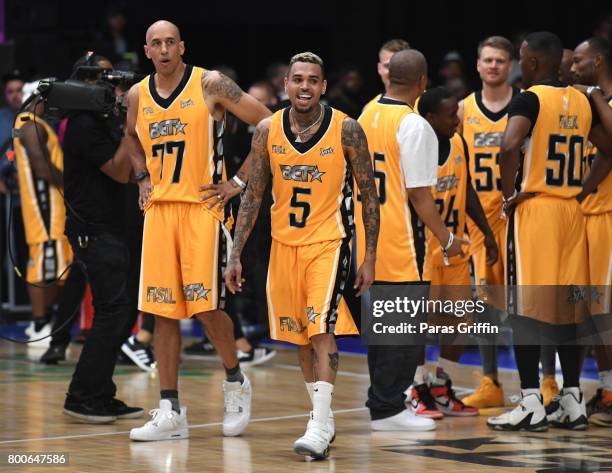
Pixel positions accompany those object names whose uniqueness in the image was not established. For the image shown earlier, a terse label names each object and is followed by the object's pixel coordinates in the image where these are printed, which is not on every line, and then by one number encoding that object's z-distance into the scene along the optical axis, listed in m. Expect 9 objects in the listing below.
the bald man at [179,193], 13.62
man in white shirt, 14.20
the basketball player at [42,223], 22.46
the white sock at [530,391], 14.65
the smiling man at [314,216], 12.75
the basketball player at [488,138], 16.68
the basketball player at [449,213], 15.30
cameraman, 14.98
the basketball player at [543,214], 14.54
